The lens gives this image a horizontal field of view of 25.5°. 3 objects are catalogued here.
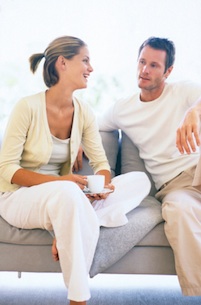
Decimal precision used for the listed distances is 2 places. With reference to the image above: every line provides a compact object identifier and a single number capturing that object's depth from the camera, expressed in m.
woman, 1.63
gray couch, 1.81
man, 2.25
